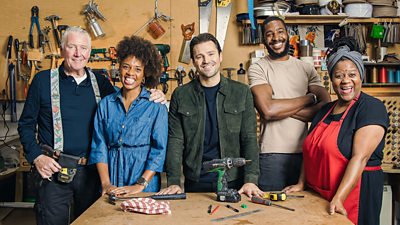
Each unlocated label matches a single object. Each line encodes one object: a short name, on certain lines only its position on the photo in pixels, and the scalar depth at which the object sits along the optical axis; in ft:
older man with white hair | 7.80
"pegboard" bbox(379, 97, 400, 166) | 11.89
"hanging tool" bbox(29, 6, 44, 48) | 13.00
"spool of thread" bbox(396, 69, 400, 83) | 12.75
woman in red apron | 6.46
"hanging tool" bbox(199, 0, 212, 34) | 13.30
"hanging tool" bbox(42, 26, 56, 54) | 13.10
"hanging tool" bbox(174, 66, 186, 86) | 13.11
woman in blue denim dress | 7.38
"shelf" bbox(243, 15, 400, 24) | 12.66
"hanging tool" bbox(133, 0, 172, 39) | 13.23
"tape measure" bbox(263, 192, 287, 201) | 6.65
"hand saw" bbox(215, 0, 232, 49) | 13.32
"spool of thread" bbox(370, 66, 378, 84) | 12.69
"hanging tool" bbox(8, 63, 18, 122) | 13.05
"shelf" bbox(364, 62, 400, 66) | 12.60
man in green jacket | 7.53
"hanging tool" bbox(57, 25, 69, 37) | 12.97
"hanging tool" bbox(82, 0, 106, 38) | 13.11
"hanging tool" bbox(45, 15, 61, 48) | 13.10
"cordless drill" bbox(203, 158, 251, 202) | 6.77
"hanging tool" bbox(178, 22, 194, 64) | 13.28
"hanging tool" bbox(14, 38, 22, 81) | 13.15
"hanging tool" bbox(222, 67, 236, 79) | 12.98
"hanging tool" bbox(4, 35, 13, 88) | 13.19
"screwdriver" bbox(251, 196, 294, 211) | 6.42
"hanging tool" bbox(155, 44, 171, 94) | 12.96
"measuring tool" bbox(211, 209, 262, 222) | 5.78
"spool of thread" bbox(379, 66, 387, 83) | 12.73
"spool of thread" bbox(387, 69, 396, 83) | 12.78
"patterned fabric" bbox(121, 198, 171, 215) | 6.06
